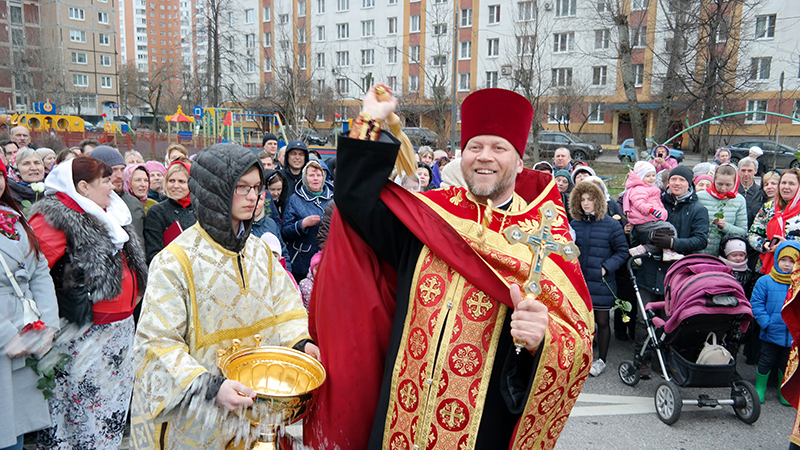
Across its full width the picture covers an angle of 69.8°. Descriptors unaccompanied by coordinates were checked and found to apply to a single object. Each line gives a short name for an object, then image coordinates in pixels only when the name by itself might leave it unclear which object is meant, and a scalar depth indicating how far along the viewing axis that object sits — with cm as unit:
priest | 219
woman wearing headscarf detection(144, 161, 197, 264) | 479
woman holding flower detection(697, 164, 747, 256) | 695
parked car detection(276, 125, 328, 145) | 2097
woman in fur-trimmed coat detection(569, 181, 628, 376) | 613
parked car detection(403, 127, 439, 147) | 2970
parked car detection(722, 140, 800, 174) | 2647
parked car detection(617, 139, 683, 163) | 2606
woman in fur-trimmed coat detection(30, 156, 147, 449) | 348
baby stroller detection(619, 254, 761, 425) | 495
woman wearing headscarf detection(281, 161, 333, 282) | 633
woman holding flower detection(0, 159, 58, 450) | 300
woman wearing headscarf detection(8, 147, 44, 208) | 616
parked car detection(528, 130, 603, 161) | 3136
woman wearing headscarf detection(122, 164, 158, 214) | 588
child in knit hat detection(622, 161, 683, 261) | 663
